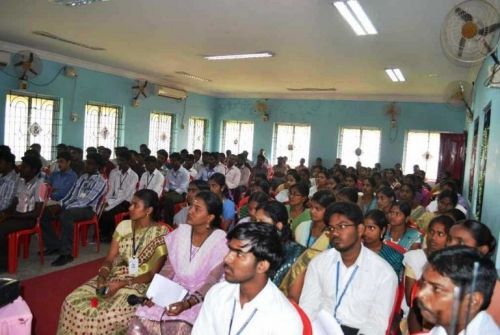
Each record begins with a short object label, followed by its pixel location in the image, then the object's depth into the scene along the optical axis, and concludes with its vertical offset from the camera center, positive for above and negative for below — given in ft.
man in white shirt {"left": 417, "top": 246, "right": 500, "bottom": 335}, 4.48 -1.39
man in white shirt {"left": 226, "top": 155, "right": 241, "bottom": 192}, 28.12 -2.26
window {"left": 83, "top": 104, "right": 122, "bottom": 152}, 31.35 +0.66
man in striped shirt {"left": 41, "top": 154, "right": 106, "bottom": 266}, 16.10 -3.01
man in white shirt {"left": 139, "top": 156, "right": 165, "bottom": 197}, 21.30 -2.00
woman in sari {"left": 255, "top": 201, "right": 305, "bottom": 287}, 8.91 -1.81
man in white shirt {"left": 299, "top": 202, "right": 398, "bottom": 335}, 7.42 -2.34
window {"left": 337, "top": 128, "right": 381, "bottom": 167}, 40.24 +0.52
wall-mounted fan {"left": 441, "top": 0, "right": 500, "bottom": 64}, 10.75 +3.35
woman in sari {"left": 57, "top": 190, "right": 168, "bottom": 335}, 8.42 -3.14
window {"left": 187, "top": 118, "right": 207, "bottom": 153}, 43.01 +0.74
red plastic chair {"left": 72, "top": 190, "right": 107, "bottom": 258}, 16.49 -3.90
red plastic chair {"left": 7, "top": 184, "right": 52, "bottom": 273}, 14.23 -3.84
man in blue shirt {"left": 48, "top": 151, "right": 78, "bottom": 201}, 18.30 -2.02
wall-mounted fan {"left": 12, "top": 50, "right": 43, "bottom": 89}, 25.08 +3.82
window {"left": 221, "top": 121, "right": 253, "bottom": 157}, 45.52 +0.71
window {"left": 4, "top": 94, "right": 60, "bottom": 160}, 26.35 +0.44
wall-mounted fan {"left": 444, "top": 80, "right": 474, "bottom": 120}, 23.86 +3.73
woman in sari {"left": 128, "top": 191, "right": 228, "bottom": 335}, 8.16 -2.63
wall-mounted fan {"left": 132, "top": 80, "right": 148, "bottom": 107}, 34.50 +3.77
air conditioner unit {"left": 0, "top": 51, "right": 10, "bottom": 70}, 24.08 +3.96
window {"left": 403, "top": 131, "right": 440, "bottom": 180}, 38.27 +0.31
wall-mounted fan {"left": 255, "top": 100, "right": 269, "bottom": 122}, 43.65 +3.69
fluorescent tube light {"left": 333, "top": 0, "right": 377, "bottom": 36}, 14.57 +5.01
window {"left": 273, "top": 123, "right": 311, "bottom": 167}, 42.96 +0.51
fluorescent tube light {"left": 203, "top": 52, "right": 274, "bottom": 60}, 24.08 +5.14
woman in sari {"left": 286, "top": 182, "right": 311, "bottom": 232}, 12.80 -1.77
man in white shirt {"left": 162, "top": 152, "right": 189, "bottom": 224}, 23.68 -2.23
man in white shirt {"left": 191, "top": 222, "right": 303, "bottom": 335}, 5.56 -2.05
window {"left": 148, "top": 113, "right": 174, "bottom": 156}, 37.58 +0.62
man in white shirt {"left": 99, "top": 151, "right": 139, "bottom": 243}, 19.97 -2.71
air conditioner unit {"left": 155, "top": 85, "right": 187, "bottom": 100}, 36.45 +4.09
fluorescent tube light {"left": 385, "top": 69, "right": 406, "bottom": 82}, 26.87 +5.20
